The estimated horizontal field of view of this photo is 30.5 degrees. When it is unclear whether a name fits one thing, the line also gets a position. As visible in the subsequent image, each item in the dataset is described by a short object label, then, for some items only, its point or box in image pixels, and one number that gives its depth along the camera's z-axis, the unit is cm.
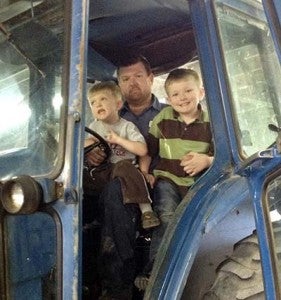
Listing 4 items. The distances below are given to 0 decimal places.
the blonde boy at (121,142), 240
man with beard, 231
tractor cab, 165
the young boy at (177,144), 241
